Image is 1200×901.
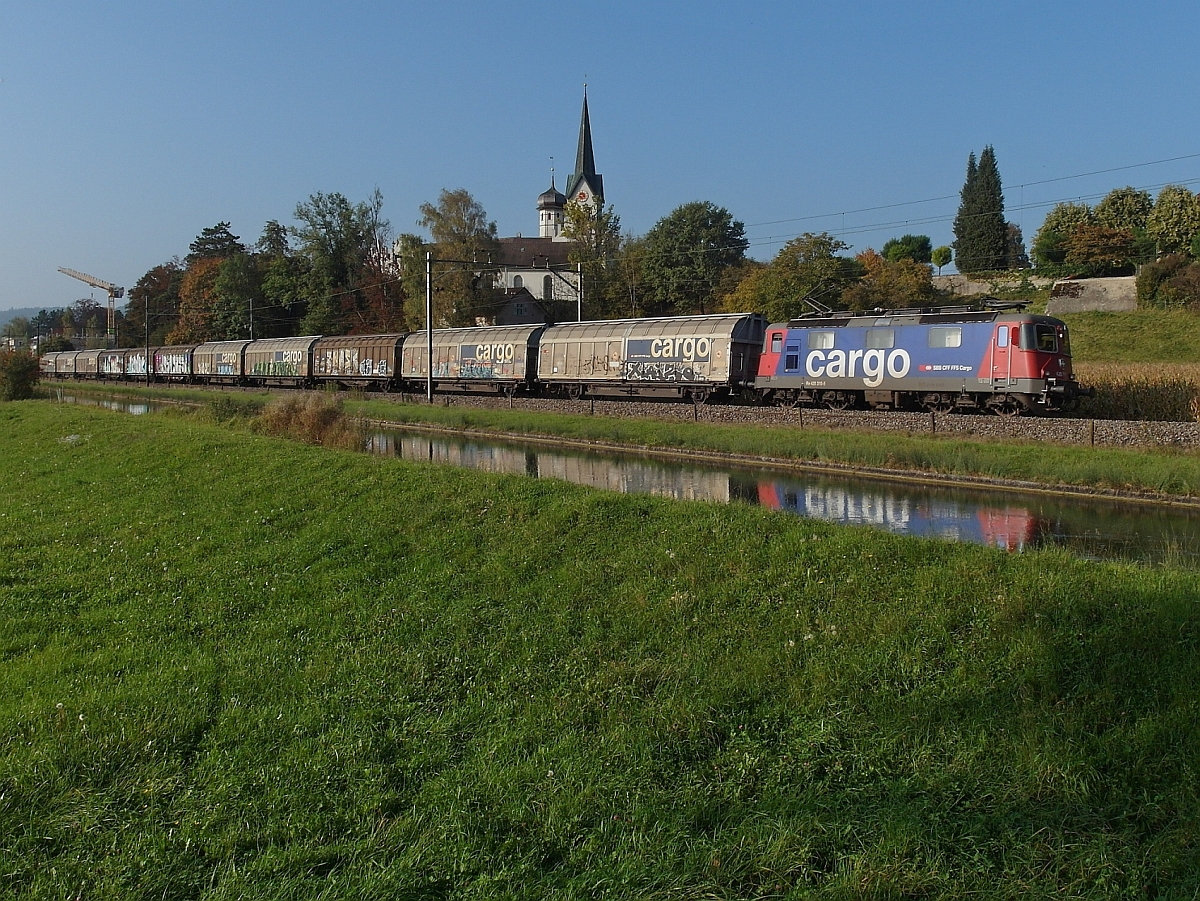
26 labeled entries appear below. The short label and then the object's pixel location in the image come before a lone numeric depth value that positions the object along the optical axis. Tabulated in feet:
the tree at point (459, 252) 222.48
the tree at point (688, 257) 232.94
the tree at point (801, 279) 155.94
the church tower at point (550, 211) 437.58
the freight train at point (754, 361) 85.71
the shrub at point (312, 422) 80.79
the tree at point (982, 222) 245.65
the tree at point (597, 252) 236.22
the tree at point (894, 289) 161.27
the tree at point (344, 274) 267.18
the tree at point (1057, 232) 199.00
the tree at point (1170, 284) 155.53
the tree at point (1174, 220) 185.16
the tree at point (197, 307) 305.61
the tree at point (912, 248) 245.04
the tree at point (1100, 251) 187.62
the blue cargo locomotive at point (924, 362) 84.23
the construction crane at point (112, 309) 368.75
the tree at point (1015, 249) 237.04
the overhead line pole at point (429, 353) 129.32
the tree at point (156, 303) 351.87
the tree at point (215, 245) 366.22
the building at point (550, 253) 262.26
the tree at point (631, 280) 233.35
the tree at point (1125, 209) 197.16
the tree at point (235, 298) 286.87
